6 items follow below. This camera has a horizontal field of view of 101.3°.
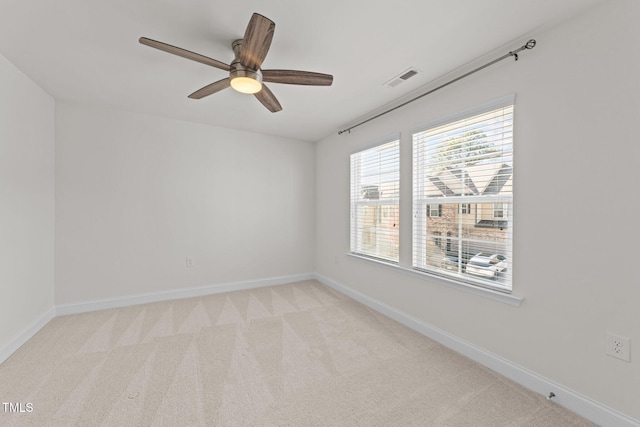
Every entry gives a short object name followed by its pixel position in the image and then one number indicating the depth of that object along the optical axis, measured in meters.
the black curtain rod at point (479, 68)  1.82
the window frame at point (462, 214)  2.00
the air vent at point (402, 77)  2.31
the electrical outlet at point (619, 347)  1.45
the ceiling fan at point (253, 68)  1.55
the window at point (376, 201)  3.15
